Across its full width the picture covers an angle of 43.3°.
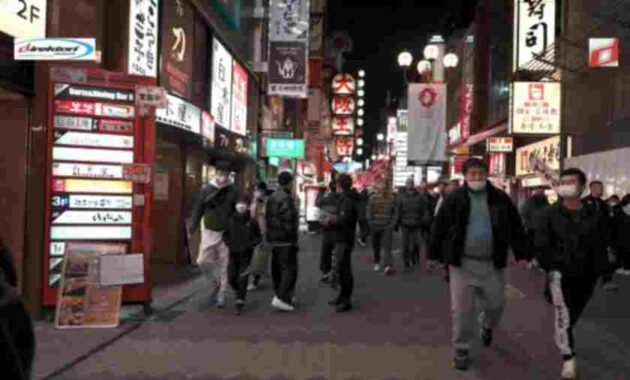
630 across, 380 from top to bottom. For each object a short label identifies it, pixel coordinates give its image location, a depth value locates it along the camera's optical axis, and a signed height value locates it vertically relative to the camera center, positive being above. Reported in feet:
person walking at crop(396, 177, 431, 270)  53.52 -2.07
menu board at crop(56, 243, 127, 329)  28.55 -4.23
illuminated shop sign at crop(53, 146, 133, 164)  30.17 +0.92
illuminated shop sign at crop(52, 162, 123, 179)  30.19 +0.31
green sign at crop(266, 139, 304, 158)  91.97 +4.04
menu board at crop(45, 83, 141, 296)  28.94 -0.60
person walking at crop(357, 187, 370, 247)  65.80 -2.83
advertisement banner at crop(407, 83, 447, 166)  79.51 +6.19
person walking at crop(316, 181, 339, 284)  36.65 -1.17
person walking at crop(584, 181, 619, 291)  23.54 -0.57
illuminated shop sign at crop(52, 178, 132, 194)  30.23 -0.30
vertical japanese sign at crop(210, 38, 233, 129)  61.76 +7.91
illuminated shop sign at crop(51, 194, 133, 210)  30.17 -0.90
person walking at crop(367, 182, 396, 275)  51.74 -2.32
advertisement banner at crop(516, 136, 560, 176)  88.02 +4.16
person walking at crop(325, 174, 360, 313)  35.12 -2.63
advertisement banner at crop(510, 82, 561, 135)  81.92 +8.34
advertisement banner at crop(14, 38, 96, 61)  26.96 +4.38
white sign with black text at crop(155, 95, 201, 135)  43.48 +3.81
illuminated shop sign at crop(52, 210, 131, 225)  30.14 -1.49
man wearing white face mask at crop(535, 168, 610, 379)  22.09 -1.84
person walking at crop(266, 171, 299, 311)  34.53 -2.44
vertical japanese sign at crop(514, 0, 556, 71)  82.89 +16.95
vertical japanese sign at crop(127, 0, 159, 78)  39.96 +7.48
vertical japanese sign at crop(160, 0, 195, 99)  47.29 +8.43
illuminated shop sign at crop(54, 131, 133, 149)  30.09 +1.51
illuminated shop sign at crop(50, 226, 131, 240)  30.09 -2.09
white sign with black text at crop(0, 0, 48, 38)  27.91 +5.77
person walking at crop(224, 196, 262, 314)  34.37 -2.70
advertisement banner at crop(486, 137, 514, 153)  108.78 +5.95
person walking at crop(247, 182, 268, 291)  36.73 -1.30
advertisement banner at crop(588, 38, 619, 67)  49.78 +8.75
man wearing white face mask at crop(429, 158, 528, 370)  23.17 -1.66
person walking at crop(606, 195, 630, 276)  32.46 -2.02
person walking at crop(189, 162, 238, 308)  34.81 -1.78
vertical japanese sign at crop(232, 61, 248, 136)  72.23 +7.85
